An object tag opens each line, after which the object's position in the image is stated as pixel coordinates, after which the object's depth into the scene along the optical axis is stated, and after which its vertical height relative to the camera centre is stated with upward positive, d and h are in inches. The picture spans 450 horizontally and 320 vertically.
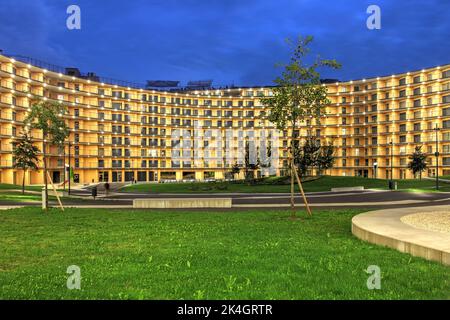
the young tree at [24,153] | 1745.8 +45.0
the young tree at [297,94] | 709.9 +129.9
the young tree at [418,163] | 2718.0 -42.5
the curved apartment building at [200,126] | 3358.8 +380.2
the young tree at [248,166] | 2612.7 -55.9
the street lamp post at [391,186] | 1878.2 -148.2
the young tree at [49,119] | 871.3 +107.7
